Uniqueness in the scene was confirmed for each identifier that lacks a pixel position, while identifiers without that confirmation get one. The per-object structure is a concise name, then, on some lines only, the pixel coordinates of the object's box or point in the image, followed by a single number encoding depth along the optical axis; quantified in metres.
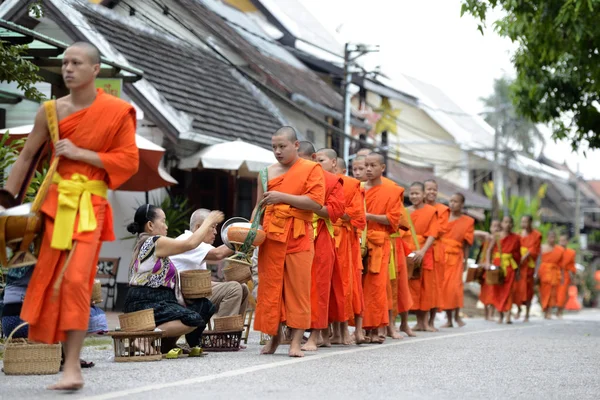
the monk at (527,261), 20.09
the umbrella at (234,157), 17.30
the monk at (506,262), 19.17
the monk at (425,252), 14.80
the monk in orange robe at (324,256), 10.11
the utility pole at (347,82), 26.58
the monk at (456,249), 16.88
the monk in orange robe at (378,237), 12.12
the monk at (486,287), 19.16
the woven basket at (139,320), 8.85
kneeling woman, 9.14
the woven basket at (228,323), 10.24
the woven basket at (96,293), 9.00
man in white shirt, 10.12
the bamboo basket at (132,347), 8.88
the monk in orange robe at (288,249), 9.53
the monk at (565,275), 24.56
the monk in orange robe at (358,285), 11.55
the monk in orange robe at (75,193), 6.65
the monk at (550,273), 23.86
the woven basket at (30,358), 7.70
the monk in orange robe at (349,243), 11.26
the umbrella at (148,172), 14.65
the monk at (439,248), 15.34
